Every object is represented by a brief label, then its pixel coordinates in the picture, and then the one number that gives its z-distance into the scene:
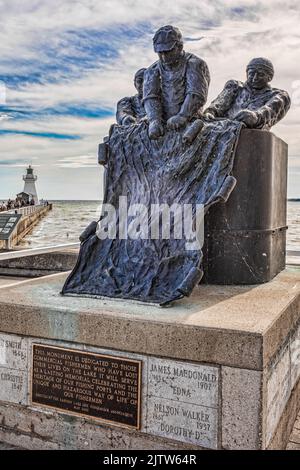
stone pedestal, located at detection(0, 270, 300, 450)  2.97
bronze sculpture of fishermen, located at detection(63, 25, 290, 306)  4.07
